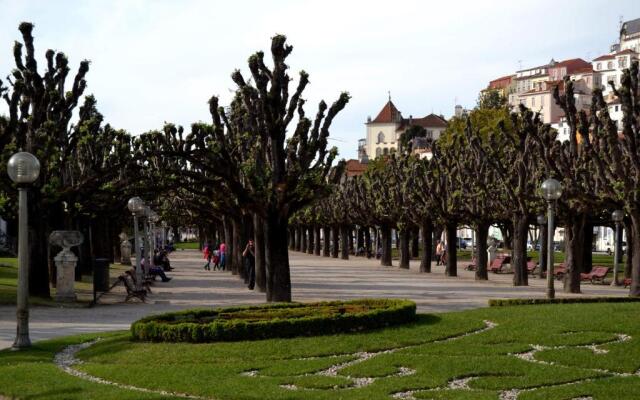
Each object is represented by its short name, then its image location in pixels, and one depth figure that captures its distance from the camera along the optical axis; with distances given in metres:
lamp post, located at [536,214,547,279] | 43.53
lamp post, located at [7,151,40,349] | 16.30
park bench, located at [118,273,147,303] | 30.28
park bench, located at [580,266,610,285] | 42.47
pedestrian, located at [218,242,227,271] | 57.19
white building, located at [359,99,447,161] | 190.75
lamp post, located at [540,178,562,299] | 25.39
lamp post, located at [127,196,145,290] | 32.03
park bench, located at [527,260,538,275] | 50.28
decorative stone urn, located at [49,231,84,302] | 29.62
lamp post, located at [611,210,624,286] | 34.27
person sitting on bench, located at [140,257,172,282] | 42.05
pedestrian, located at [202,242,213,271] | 58.23
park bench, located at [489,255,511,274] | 52.38
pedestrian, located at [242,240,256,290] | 36.22
